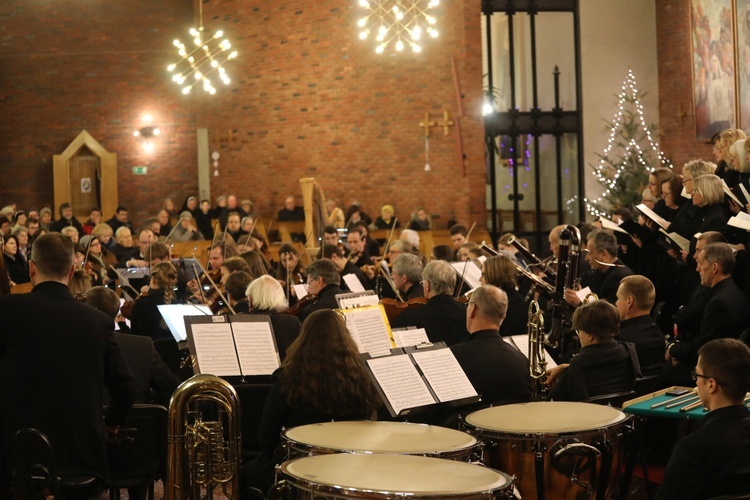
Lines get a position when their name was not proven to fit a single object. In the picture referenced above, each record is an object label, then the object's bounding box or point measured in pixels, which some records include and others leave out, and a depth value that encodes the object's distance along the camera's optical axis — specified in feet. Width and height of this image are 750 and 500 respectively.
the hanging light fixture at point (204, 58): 61.77
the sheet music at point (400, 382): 15.19
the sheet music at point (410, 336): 19.72
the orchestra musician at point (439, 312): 22.12
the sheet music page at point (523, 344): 19.26
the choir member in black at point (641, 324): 20.35
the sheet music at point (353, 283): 29.68
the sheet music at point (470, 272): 29.22
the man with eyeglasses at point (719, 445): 11.84
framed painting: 51.78
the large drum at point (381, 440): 12.92
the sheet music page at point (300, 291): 28.86
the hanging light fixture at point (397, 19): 51.52
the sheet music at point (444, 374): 15.79
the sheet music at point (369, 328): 19.07
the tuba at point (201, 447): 13.21
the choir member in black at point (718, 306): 20.56
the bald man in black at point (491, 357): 17.24
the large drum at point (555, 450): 14.17
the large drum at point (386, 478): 10.77
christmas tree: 57.06
